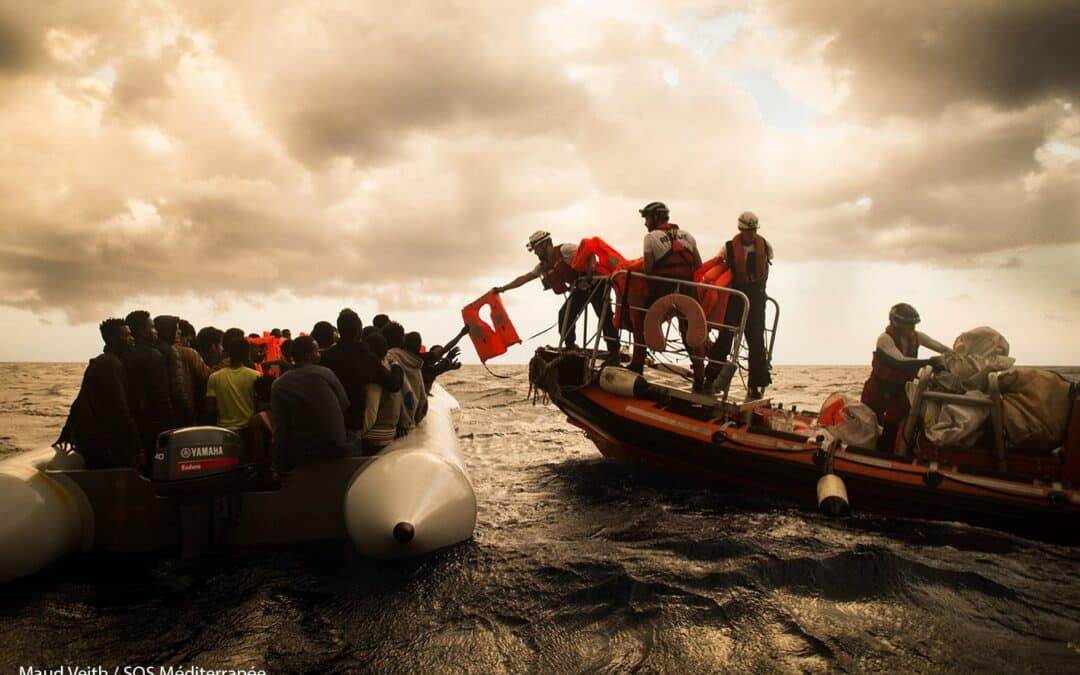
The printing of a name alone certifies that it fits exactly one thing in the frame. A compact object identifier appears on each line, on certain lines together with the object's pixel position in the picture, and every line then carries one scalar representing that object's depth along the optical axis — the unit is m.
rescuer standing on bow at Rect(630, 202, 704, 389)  7.27
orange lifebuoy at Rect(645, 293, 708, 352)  6.90
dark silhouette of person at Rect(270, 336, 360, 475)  4.90
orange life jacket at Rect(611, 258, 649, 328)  7.50
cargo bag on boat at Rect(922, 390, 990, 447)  5.74
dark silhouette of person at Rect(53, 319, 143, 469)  4.98
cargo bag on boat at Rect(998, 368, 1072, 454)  5.53
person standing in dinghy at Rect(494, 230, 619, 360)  8.09
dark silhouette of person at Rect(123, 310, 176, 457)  5.27
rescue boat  5.50
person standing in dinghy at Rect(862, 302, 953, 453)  6.27
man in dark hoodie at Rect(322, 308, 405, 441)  5.55
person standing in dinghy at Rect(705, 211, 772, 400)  7.59
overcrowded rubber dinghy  4.50
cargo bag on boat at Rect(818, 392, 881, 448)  6.52
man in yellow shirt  5.55
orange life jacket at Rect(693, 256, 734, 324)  7.54
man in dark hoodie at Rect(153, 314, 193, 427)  5.50
